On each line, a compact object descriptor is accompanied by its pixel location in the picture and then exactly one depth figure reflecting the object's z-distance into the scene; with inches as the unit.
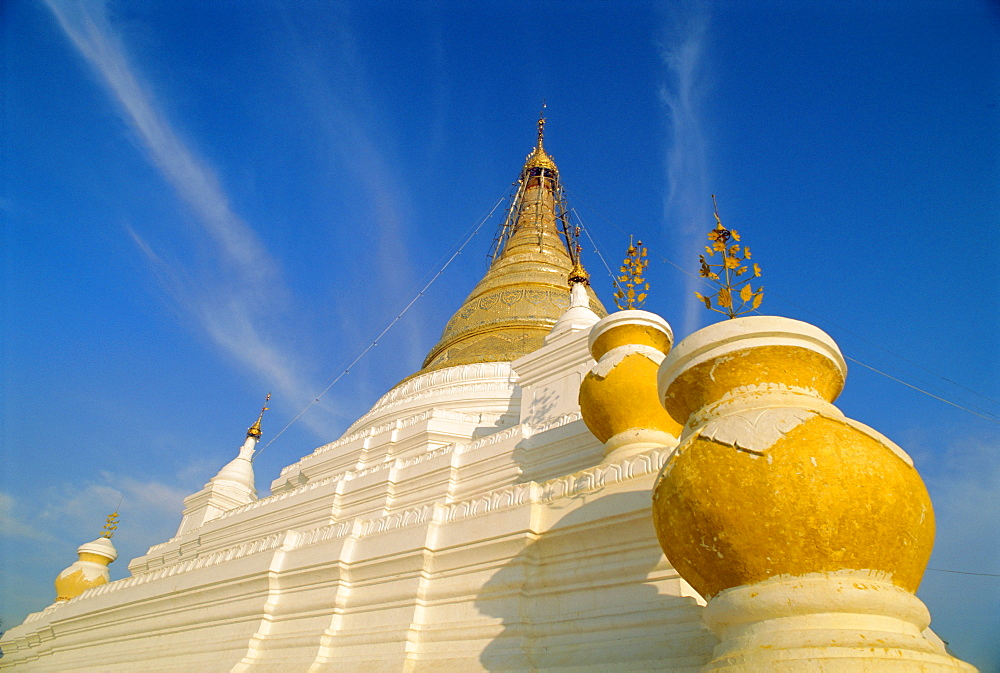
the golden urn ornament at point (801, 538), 124.2
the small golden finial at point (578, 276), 652.1
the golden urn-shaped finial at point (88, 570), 717.3
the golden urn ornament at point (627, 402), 295.4
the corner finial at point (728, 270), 187.5
